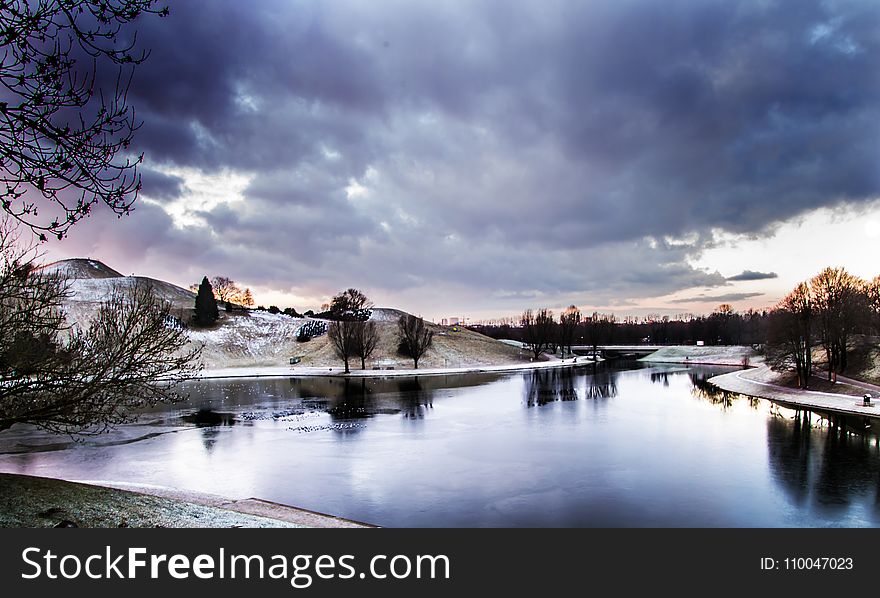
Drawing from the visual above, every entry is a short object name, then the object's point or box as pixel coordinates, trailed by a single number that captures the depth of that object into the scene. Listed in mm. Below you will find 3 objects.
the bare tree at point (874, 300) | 60438
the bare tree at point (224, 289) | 167000
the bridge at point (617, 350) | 156875
